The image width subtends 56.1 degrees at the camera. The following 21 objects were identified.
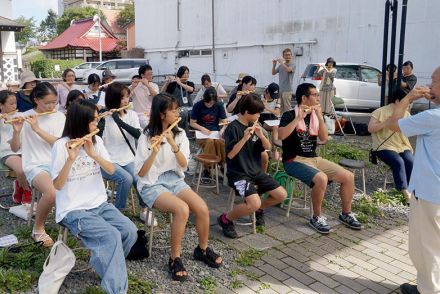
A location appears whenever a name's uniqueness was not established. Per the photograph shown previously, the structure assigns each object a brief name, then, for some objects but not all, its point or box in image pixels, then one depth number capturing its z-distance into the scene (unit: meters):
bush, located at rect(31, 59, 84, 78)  33.84
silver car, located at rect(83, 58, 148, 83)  22.97
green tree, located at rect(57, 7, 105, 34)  49.57
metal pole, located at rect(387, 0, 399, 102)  7.17
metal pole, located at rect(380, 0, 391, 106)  7.67
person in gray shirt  9.40
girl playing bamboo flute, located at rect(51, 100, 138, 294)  2.95
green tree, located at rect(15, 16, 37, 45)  57.46
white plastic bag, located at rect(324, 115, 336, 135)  6.99
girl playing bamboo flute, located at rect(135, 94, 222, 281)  3.44
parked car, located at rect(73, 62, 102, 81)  26.65
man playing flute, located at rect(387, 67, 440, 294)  2.96
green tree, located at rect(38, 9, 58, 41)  79.19
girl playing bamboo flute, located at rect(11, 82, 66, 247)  3.86
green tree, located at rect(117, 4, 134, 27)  48.53
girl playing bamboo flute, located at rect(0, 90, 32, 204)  4.56
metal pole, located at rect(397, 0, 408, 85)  7.13
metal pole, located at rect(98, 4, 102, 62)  34.67
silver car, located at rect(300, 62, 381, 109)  12.23
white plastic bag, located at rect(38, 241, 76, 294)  2.95
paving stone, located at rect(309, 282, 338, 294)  3.33
